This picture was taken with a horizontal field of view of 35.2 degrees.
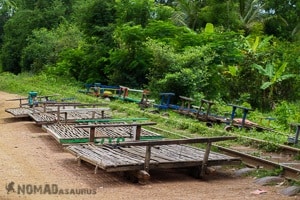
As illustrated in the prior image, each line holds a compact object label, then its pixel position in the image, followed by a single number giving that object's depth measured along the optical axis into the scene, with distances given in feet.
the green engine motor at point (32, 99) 57.90
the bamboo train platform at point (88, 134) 35.29
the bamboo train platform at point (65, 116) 44.83
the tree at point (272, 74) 60.39
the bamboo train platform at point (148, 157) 26.75
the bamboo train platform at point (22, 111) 53.31
